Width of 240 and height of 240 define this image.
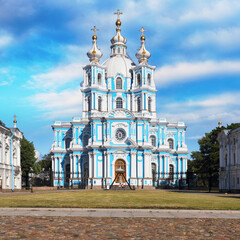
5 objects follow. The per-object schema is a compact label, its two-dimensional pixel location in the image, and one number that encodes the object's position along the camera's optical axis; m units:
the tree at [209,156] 68.88
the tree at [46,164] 110.80
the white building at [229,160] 49.53
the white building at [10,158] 50.94
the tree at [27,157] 74.81
